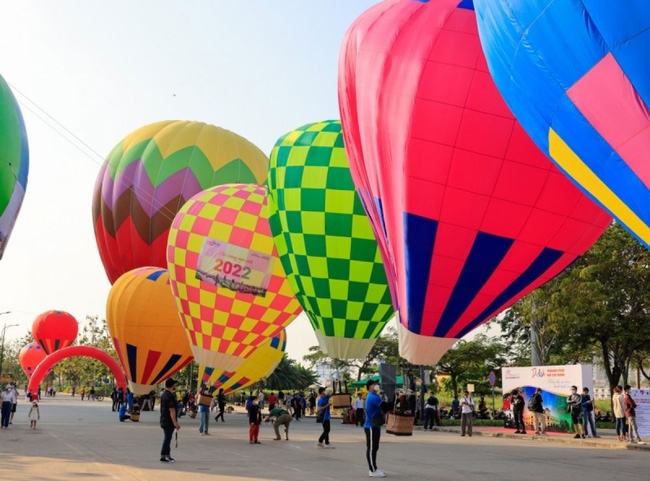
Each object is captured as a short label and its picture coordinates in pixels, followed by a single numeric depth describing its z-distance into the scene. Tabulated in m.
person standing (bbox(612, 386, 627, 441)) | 17.98
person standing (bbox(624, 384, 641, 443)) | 17.62
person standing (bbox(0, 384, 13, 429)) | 20.30
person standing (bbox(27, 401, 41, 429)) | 20.22
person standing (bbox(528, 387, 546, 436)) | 20.88
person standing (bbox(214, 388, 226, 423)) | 26.38
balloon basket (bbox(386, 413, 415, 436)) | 15.52
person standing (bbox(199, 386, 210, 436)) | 19.68
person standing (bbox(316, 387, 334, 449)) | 16.28
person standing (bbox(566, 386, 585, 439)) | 19.72
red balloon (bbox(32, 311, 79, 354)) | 59.47
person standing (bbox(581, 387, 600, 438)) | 19.64
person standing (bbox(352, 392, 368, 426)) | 25.95
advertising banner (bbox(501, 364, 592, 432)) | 21.17
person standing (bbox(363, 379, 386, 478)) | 11.20
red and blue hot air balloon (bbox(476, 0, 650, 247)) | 8.35
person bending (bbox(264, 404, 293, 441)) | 17.75
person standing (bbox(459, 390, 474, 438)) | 21.36
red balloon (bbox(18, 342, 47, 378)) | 64.94
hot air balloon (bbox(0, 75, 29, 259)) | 21.34
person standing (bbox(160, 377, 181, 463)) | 12.50
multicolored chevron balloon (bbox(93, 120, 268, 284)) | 33.44
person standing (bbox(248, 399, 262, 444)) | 17.06
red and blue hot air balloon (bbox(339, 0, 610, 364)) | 14.23
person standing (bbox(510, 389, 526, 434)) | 22.11
